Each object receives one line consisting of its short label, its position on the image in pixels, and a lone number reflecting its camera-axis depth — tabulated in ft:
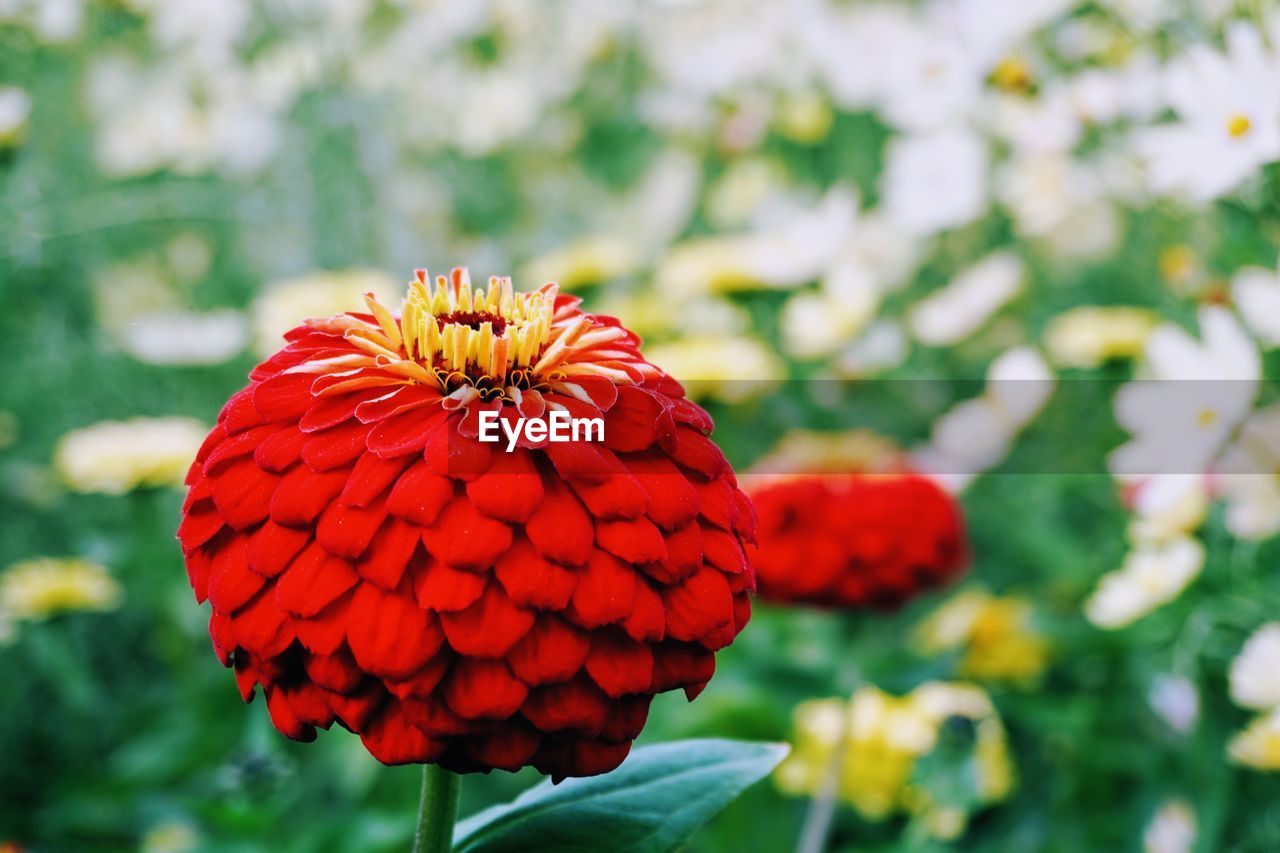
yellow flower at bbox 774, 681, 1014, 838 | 1.91
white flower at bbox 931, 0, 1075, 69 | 2.12
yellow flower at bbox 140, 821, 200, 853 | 1.85
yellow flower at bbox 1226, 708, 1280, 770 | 1.56
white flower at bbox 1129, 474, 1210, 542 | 1.59
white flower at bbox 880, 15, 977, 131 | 2.21
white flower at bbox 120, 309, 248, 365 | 2.63
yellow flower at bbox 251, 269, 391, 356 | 2.38
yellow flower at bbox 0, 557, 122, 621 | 2.30
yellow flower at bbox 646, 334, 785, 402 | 2.15
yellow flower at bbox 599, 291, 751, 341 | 2.57
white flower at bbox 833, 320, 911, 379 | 2.70
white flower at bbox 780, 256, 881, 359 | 2.53
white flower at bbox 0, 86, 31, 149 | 2.66
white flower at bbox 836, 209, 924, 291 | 3.13
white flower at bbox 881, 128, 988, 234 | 2.60
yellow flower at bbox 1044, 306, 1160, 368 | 2.22
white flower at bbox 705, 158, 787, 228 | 3.75
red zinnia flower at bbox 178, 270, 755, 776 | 1.08
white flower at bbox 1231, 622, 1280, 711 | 1.50
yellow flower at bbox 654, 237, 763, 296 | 2.54
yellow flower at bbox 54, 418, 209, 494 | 2.08
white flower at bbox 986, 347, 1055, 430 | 2.36
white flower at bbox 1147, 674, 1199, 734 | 1.98
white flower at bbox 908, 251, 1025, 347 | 2.66
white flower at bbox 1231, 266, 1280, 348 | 1.49
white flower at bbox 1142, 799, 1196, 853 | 1.78
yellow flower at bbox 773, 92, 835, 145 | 3.61
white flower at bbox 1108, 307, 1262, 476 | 1.56
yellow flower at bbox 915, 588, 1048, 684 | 2.23
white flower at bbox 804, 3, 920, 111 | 3.07
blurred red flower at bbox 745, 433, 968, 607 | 1.71
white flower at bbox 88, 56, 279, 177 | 3.62
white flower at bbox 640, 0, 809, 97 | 3.67
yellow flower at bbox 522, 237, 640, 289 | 2.59
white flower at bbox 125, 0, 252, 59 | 3.37
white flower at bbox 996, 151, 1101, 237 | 2.66
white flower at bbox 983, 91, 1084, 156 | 2.07
